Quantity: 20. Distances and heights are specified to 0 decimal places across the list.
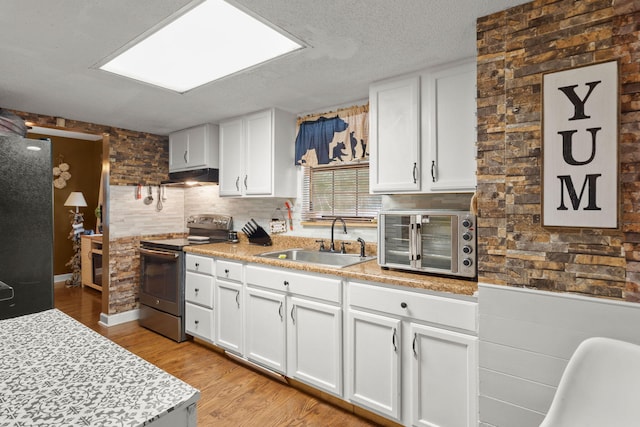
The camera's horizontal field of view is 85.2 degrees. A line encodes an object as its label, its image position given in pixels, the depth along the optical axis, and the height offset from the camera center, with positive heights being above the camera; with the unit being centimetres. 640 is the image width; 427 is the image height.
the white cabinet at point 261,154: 315 +52
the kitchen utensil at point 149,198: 417 +14
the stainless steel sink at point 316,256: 286 -40
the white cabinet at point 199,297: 314 -80
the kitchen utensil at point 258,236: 354 -27
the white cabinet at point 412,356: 180 -82
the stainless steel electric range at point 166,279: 340 -70
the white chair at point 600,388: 113 -61
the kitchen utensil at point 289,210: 344 +0
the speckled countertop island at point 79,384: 72 -42
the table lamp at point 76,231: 559 -34
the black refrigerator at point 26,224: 228 -9
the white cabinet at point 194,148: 370 +69
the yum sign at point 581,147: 133 +25
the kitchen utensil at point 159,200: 430 +13
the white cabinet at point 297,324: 228 -82
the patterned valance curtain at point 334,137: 285 +63
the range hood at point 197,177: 365 +36
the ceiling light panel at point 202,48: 171 +94
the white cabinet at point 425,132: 205 +49
